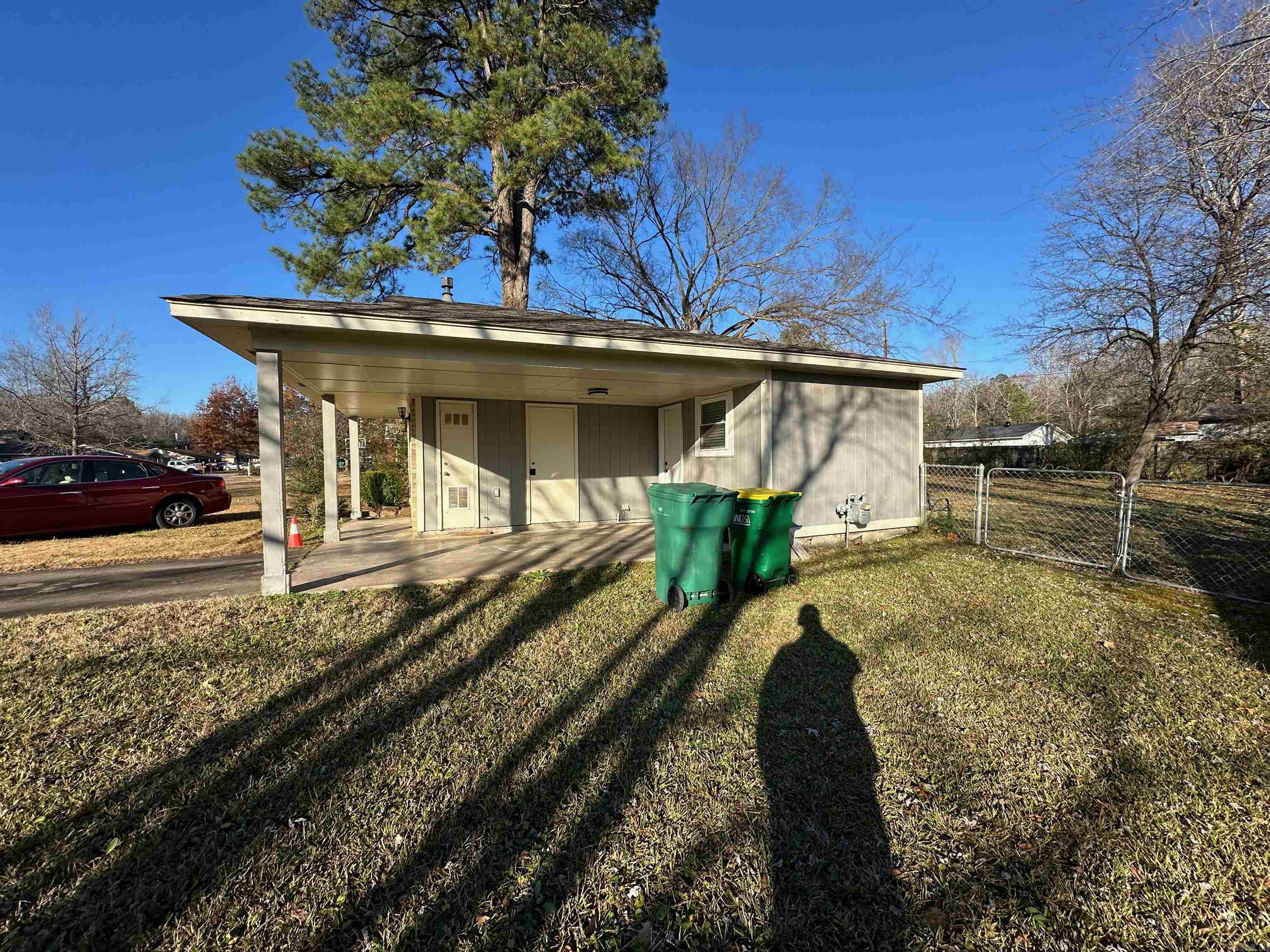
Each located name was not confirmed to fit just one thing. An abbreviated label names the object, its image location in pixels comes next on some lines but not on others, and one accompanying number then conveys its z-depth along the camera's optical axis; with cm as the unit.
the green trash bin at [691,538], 447
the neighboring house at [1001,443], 2483
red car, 734
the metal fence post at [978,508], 680
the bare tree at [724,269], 1559
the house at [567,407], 470
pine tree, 1013
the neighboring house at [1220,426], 1250
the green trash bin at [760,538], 504
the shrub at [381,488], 1168
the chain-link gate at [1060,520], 660
